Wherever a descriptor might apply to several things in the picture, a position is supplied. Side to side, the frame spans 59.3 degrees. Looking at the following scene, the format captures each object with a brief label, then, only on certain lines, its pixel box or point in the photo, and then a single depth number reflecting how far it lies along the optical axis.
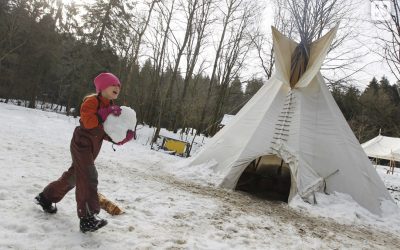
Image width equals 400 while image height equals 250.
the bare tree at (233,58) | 25.42
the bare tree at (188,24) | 18.02
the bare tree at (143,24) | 20.39
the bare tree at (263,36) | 16.81
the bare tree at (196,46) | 21.59
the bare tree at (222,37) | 24.41
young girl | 3.13
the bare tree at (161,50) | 20.68
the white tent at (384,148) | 22.20
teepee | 6.75
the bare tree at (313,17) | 14.04
